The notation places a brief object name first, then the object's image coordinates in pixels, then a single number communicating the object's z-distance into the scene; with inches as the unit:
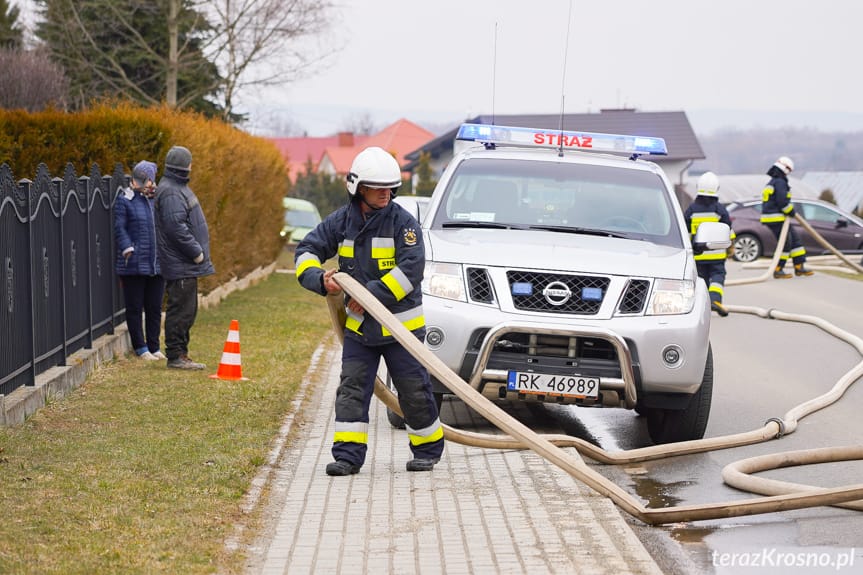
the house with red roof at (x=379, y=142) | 5073.8
